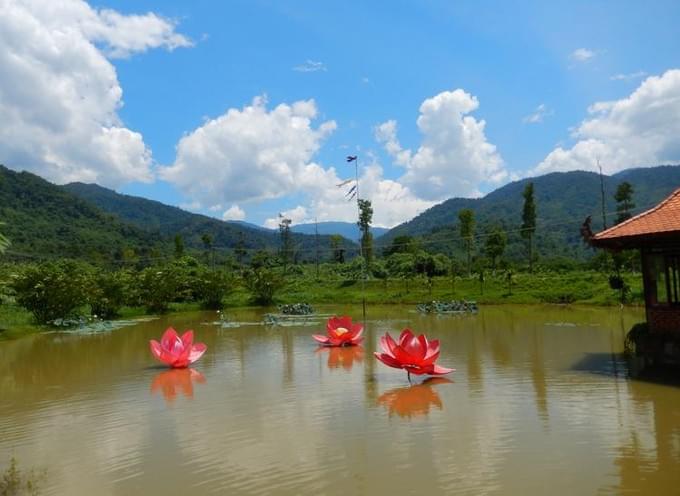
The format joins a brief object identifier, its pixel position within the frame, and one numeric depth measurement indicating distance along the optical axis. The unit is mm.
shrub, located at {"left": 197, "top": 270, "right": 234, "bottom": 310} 38438
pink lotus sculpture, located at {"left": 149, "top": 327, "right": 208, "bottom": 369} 14203
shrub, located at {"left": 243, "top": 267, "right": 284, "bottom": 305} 40000
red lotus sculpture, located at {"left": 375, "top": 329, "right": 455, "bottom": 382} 11773
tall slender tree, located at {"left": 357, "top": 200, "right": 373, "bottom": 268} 52312
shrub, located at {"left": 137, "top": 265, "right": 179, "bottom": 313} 34031
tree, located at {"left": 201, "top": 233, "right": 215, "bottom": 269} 60331
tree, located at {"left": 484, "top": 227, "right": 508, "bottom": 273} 46188
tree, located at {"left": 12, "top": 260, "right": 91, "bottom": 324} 25188
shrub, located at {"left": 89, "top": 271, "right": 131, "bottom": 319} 29844
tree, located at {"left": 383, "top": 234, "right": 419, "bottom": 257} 59984
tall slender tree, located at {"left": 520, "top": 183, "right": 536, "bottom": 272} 45844
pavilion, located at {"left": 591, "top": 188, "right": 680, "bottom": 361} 11641
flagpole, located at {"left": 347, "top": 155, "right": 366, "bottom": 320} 26811
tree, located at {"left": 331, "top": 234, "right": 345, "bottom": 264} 69688
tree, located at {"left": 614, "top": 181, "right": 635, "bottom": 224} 39506
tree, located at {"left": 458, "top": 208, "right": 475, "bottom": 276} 46688
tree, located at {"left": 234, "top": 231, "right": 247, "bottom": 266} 67100
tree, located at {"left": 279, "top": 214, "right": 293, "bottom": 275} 65137
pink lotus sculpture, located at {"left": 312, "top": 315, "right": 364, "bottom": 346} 17453
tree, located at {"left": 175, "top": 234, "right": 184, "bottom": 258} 59012
